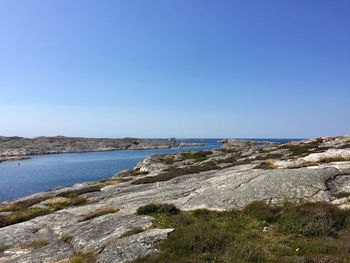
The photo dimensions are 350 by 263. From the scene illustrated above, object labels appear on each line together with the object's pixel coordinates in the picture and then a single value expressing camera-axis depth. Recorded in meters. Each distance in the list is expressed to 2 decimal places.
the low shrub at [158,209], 20.31
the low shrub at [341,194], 19.98
